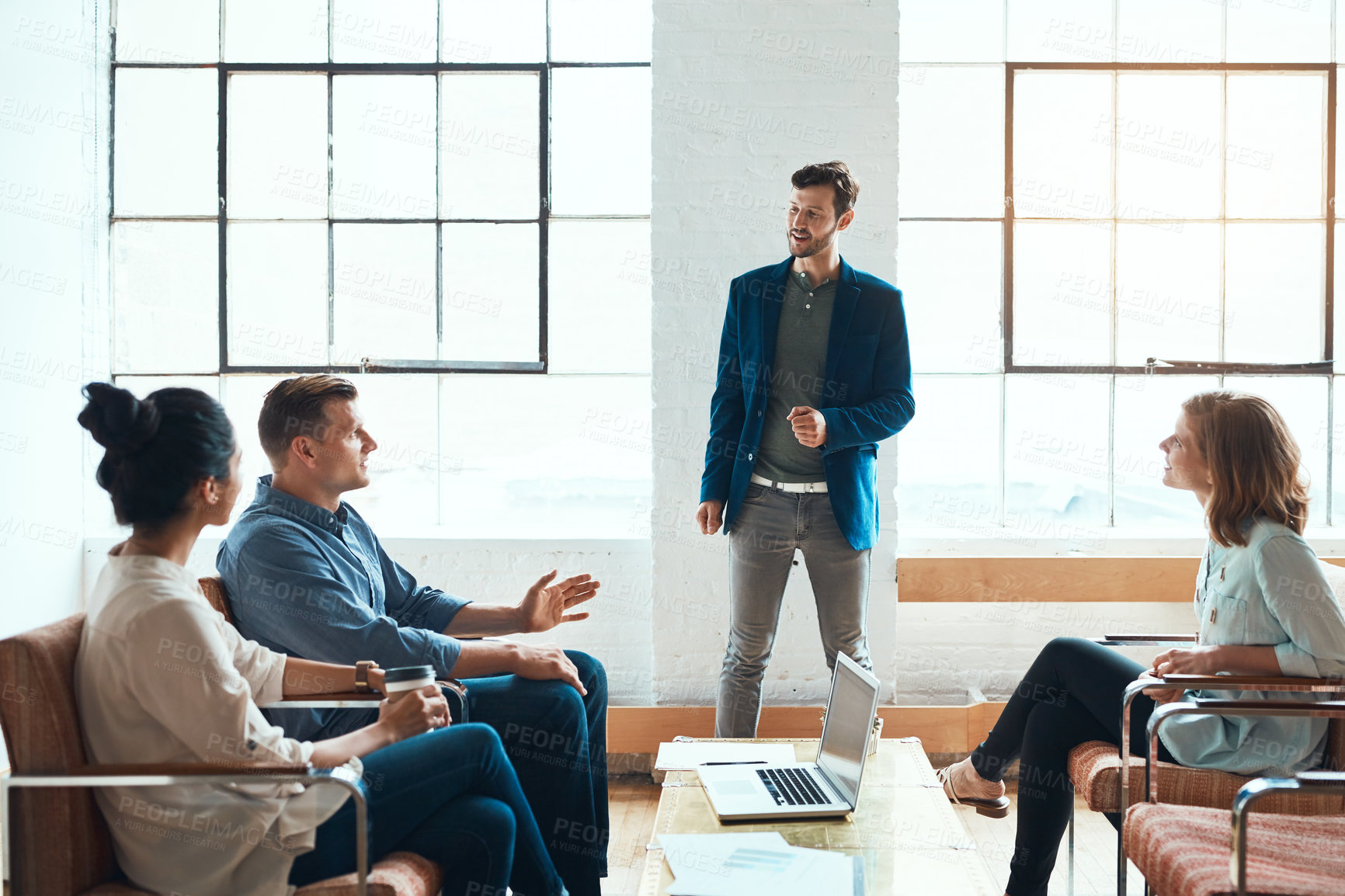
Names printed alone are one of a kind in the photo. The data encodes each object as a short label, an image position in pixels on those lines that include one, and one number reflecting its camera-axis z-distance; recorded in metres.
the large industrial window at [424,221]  3.61
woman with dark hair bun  1.43
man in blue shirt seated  1.97
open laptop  1.80
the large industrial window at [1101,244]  3.53
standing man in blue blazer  2.81
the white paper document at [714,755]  2.10
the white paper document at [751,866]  1.50
